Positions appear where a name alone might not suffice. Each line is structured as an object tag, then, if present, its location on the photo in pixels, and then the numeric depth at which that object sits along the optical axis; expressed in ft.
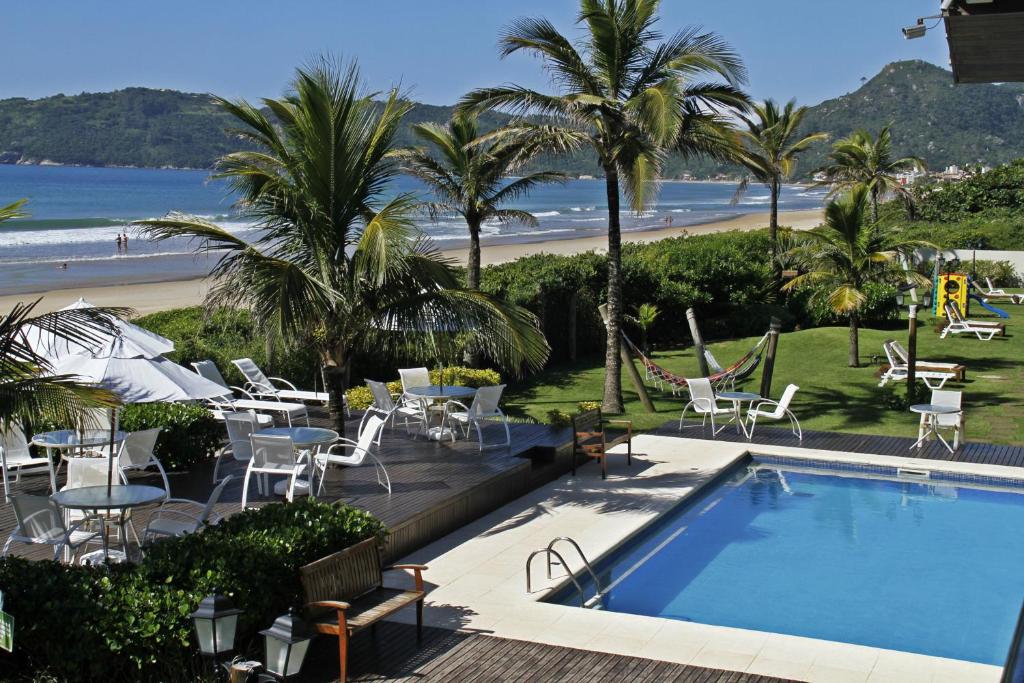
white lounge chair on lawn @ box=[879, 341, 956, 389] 60.59
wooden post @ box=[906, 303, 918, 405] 54.80
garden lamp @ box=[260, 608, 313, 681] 17.84
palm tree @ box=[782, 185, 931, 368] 63.16
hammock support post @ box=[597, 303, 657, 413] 56.24
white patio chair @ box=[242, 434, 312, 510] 32.19
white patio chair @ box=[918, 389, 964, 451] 46.29
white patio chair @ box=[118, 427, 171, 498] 32.55
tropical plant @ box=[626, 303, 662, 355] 73.56
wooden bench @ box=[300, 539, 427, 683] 22.47
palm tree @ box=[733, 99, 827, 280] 111.84
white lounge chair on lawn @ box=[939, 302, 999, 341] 77.10
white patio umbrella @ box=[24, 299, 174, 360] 37.70
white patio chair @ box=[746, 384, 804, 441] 48.14
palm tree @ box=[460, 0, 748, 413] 49.90
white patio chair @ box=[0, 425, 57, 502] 33.58
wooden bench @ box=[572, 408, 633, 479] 42.50
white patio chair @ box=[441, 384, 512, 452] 42.98
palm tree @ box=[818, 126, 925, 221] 119.55
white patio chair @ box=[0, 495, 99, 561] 25.40
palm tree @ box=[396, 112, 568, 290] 58.80
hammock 55.20
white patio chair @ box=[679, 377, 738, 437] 49.52
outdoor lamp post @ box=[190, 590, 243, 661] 17.21
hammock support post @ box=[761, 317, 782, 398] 55.16
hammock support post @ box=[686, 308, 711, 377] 55.78
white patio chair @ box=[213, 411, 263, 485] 35.04
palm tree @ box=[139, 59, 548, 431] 33.19
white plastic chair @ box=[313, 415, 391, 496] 34.55
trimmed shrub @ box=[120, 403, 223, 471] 38.09
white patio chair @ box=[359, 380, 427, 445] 43.34
